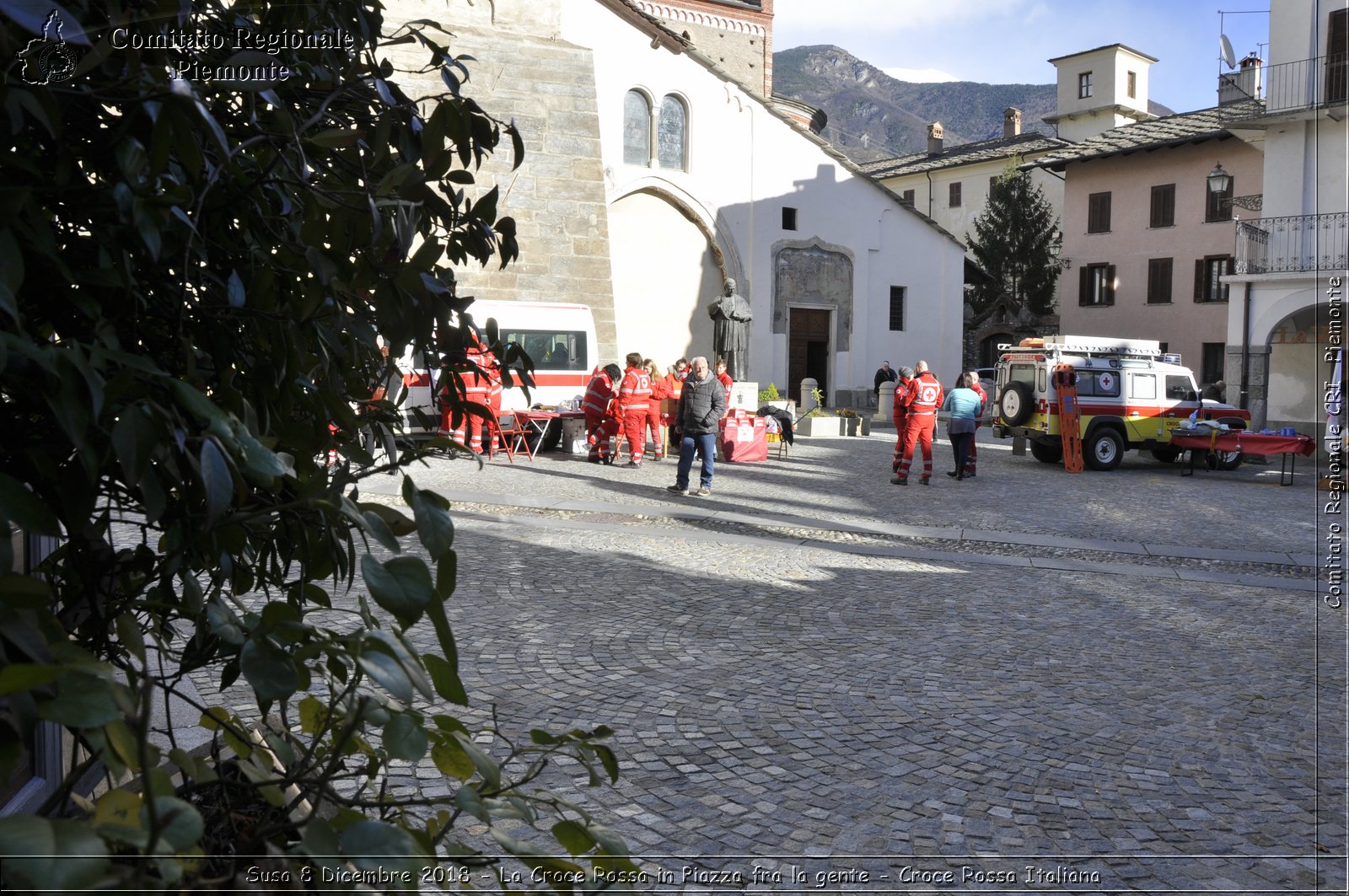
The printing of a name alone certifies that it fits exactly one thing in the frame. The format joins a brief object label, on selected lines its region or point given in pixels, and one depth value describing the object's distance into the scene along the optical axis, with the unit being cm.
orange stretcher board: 1980
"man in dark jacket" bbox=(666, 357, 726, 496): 1438
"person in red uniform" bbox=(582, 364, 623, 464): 1817
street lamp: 2872
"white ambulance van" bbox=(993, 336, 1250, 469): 2045
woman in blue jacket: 1700
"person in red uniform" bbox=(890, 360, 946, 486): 1612
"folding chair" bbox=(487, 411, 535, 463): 1833
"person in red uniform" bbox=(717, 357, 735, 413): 1959
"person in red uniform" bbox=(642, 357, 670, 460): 1931
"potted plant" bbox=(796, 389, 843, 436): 2675
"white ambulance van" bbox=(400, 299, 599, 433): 2167
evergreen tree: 4925
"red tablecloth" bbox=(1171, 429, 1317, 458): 1839
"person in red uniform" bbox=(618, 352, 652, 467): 1783
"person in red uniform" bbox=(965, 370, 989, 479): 1769
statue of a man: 2680
